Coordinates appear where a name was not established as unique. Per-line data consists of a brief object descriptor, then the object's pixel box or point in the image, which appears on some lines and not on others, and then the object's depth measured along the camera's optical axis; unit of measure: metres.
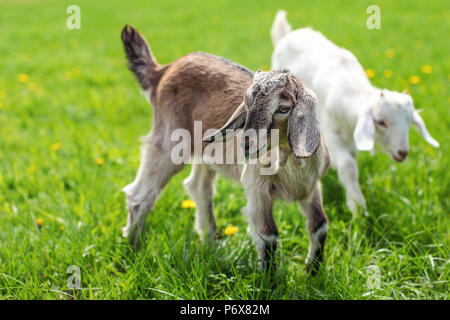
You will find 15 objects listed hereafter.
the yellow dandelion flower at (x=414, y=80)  5.10
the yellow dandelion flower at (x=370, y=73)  5.36
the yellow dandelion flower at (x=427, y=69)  5.54
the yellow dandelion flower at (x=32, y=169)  3.76
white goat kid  2.77
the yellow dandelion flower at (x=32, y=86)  5.85
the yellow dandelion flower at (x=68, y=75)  6.17
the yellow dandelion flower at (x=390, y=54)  6.38
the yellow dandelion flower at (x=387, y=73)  5.42
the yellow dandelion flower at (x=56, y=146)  4.15
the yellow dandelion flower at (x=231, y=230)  2.72
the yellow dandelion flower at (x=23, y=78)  6.22
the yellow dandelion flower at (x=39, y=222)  3.00
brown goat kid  1.77
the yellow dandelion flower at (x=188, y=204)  2.94
